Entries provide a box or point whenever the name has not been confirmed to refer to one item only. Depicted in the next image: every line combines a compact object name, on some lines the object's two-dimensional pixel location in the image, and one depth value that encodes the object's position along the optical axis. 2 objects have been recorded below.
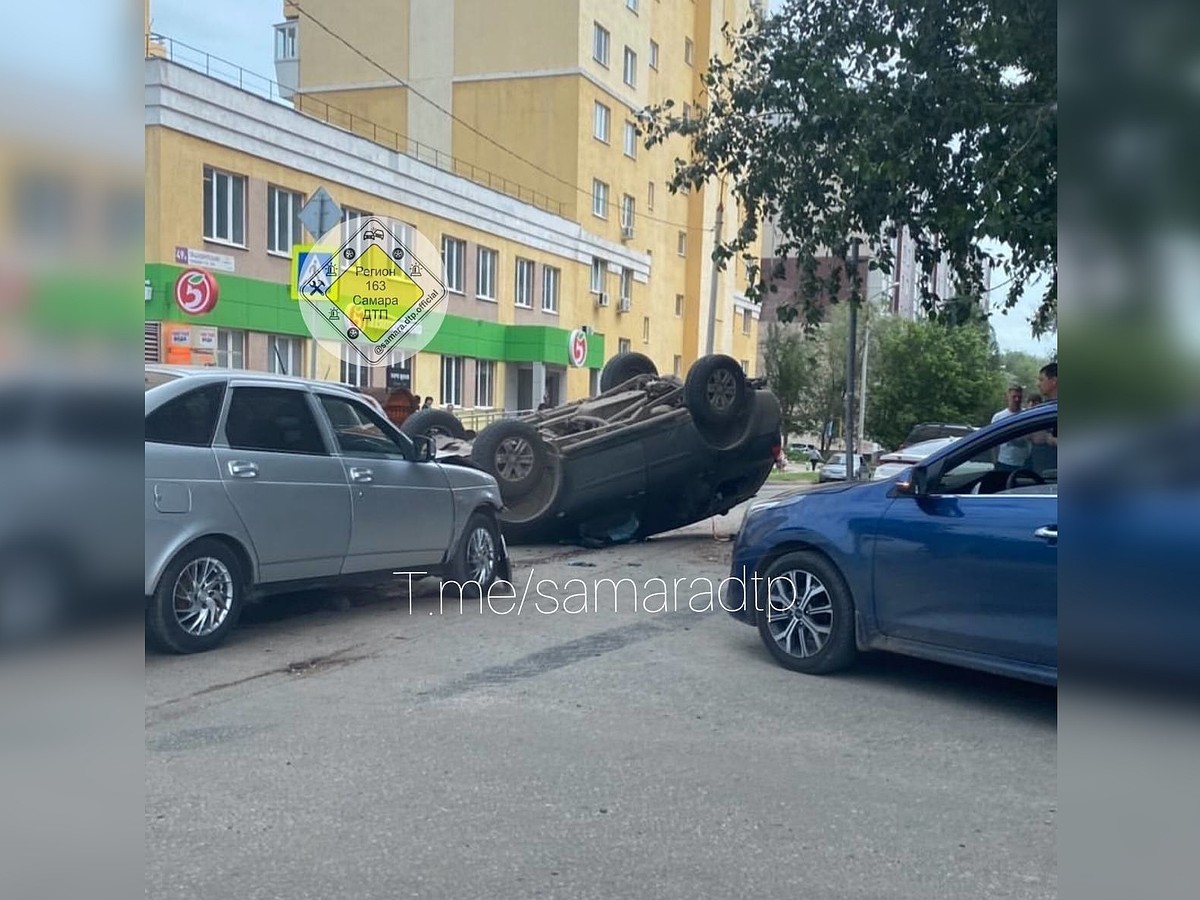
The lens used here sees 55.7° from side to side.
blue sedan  5.30
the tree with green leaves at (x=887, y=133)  6.75
